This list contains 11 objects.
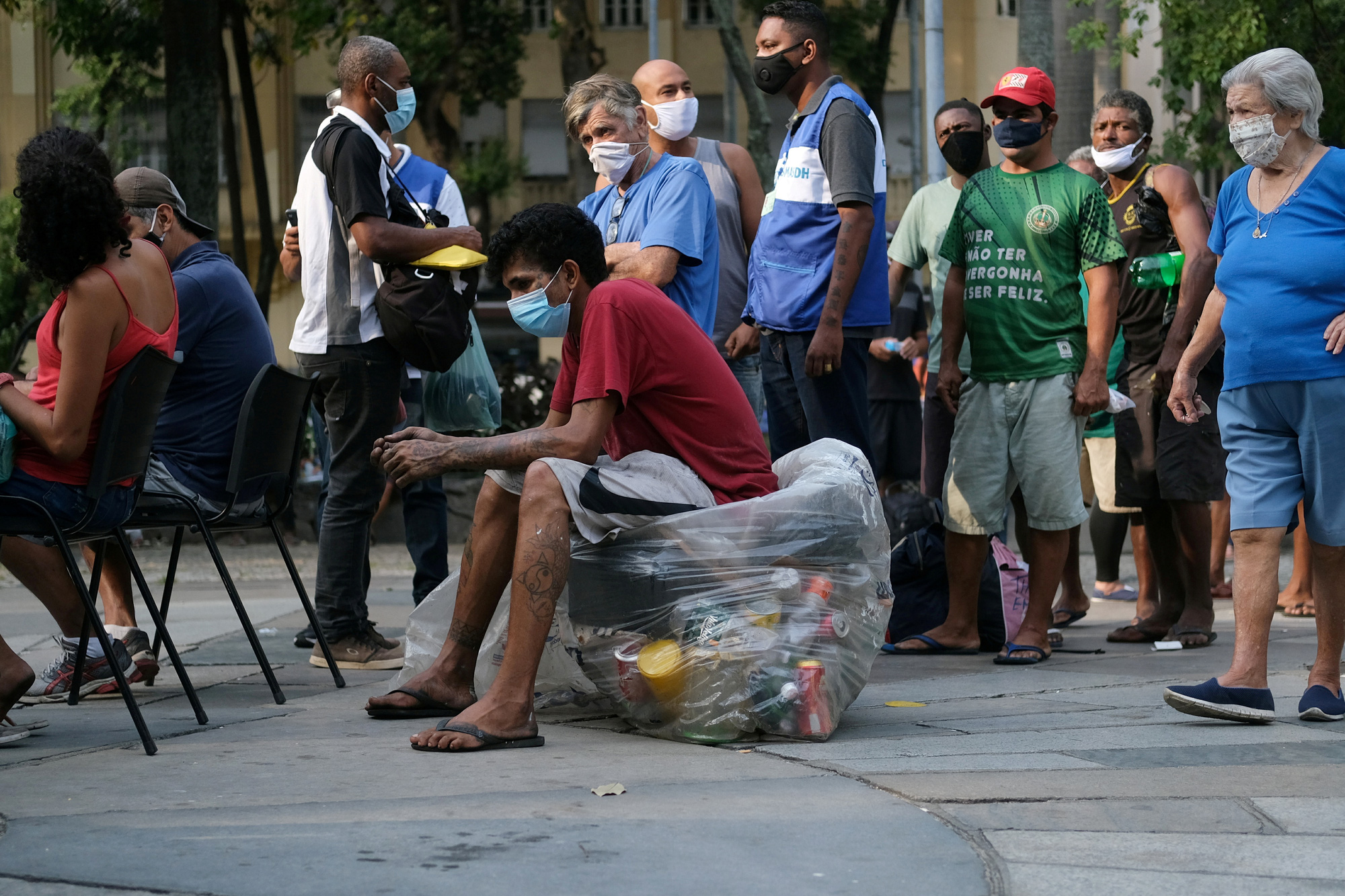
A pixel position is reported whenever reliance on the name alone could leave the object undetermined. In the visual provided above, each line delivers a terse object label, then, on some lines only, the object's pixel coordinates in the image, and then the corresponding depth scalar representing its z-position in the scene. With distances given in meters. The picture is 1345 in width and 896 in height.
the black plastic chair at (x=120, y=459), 8.42
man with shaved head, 12.44
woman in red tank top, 8.48
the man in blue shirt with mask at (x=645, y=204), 10.83
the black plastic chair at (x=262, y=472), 9.70
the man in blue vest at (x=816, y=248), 11.23
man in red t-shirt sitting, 8.23
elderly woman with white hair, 8.99
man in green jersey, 11.53
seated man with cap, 10.25
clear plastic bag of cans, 8.34
